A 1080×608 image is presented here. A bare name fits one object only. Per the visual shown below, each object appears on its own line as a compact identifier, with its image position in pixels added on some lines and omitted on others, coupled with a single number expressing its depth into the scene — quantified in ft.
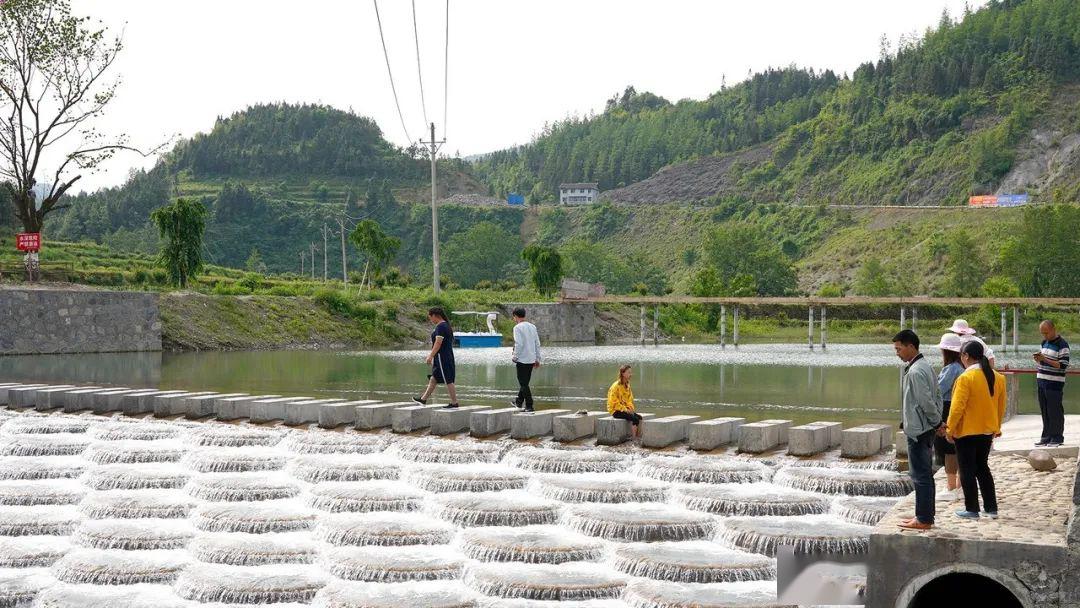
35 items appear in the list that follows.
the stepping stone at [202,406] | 69.67
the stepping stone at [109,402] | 72.95
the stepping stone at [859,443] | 50.90
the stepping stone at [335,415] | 63.77
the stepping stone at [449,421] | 60.75
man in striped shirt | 46.57
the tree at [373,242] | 258.37
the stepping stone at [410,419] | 61.62
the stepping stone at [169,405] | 70.85
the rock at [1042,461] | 41.45
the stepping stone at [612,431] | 55.77
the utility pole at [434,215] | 234.99
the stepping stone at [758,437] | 52.90
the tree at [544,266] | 297.12
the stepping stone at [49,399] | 75.25
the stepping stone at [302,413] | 65.41
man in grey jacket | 32.22
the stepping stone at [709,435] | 53.98
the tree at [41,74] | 153.79
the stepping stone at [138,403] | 72.33
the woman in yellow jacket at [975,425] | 31.86
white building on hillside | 612.00
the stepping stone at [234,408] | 68.18
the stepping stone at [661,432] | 54.65
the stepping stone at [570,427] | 57.06
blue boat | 207.51
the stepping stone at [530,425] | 58.13
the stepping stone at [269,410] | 66.64
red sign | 152.92
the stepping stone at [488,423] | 59.57
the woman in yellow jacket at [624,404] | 56.03
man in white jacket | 59.77
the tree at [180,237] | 193.16
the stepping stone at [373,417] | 62.49
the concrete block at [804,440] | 51.39
